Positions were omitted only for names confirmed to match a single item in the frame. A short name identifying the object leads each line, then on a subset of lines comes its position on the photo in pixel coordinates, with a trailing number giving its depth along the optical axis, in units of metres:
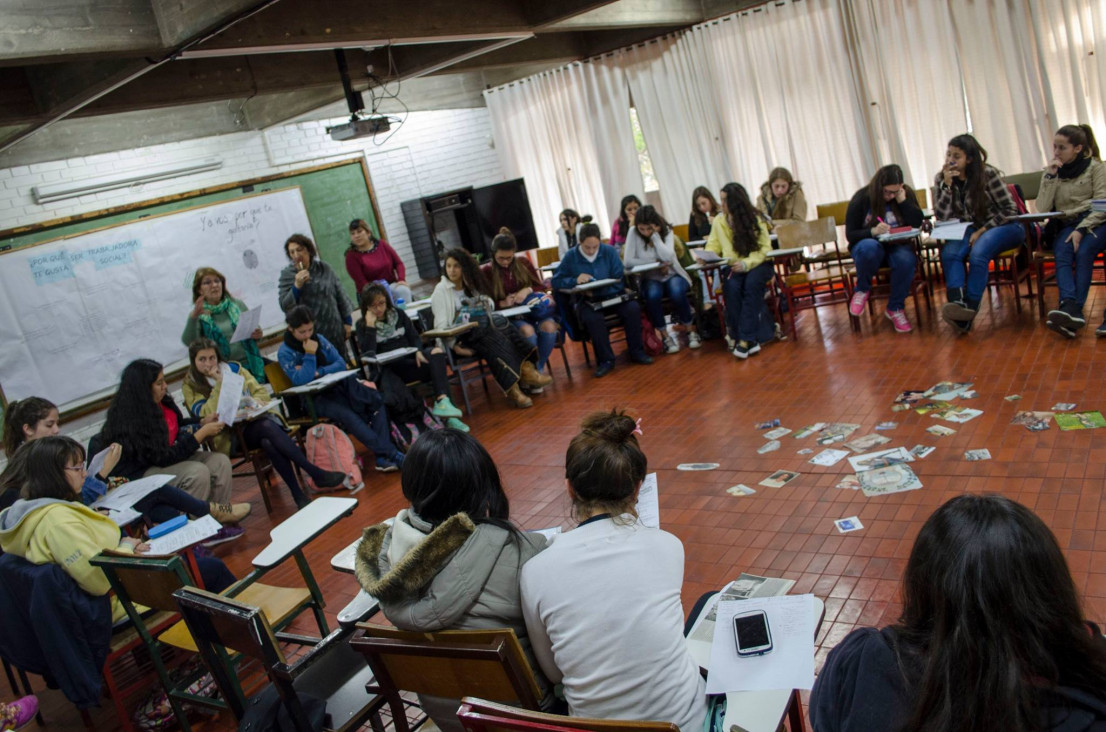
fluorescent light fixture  7.51
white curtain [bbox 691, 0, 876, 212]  8.30
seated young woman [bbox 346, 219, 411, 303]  7.90
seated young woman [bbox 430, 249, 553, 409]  6.95
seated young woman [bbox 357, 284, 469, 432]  6.45
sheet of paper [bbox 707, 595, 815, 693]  1.77
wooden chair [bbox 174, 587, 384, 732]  2.18
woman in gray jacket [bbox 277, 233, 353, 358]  7.09
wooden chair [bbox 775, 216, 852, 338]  7.09
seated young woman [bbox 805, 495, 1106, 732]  1.22
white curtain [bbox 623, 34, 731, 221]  9.36
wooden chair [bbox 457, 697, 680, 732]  1.47
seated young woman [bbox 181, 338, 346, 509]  5.59
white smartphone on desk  1.86
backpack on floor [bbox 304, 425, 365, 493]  5.82
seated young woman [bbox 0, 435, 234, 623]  3.19
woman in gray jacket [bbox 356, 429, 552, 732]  2.01
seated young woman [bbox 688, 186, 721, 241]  7.98
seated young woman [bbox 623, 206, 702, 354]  7.40
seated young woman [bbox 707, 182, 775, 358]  6.90
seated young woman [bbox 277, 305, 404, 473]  5.98
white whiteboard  7.22
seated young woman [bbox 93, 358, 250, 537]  5.03
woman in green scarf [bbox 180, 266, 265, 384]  6.55
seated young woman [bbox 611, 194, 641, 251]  8.17
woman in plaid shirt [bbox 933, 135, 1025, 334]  5.98
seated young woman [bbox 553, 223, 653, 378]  7.40
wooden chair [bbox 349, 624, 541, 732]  1.86
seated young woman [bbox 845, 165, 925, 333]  6.52
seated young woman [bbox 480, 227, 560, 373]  7.36
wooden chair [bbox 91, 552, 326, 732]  2.82
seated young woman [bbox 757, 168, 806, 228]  7.58
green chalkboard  8.52
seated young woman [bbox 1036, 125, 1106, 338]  5.49
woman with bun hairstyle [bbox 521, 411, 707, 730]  1.83
